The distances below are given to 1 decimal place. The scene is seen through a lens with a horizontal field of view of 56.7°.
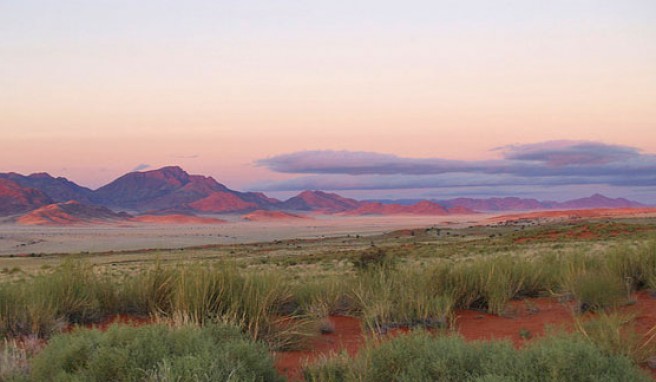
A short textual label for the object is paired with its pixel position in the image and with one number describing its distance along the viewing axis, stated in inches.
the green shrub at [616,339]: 281.6
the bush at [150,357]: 223.1
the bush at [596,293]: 418.3
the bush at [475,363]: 217.8
